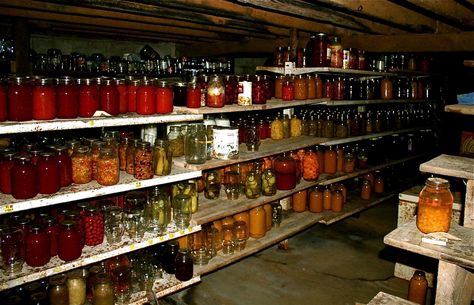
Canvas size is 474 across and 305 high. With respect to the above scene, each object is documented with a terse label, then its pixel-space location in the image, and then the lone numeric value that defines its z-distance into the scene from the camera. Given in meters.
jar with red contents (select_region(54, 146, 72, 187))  2.54
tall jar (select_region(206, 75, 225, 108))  3.23
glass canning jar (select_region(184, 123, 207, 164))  3.28
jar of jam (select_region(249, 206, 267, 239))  4.00
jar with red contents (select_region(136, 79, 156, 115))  2.82
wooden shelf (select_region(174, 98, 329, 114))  3.08
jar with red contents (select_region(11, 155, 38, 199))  2.35
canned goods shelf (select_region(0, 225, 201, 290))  2.36
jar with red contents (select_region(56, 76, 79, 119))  2.46
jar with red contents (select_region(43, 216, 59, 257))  2.58
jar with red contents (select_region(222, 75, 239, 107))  3.50
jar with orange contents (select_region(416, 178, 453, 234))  2.13
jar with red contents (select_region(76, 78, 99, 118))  2.55
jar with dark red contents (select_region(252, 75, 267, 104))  3.68
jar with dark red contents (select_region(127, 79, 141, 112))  2.83
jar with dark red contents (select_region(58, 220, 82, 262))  2.55
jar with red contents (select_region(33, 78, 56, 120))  2.36
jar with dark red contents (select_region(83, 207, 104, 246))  2.76
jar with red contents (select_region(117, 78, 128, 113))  2.83
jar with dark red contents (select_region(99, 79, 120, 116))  2.66
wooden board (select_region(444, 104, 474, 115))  2.26
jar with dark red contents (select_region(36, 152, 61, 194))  2.44
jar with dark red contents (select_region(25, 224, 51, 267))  2.47
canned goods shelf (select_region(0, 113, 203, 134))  2.24
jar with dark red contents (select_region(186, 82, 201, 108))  3.12
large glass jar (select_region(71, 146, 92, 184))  2.67
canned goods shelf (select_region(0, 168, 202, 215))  2.33
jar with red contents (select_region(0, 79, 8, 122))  2.25
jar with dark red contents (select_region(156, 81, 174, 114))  2.89
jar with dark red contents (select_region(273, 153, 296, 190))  4.14
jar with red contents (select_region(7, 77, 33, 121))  2.29
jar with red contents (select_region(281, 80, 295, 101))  4.10
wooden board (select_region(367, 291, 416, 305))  2.17
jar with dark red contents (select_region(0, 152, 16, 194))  2.42
